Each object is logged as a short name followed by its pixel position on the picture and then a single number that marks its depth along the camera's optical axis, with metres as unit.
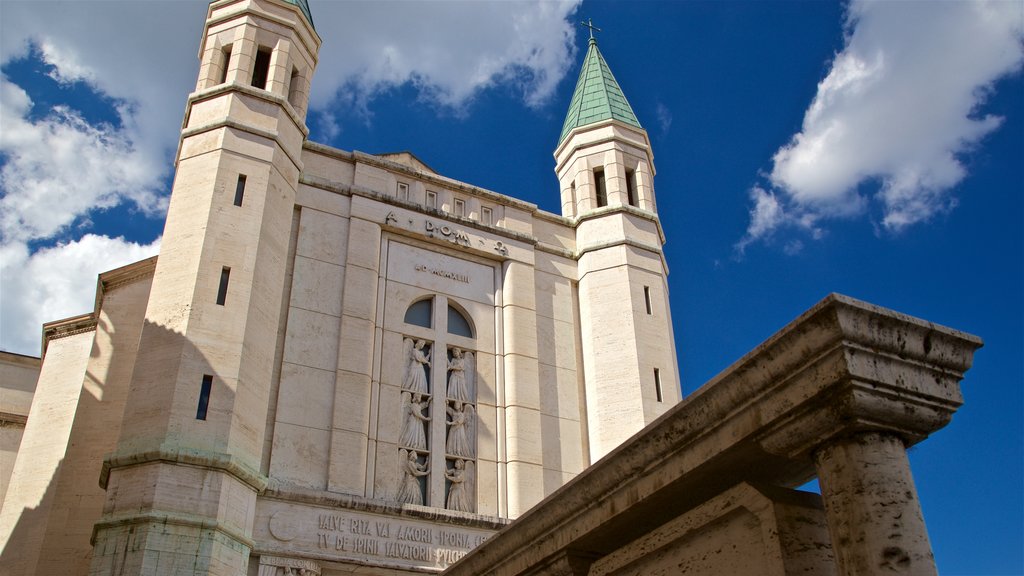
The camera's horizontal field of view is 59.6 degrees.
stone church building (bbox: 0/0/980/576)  15.42
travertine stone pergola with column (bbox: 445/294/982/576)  4.22
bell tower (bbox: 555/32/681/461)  20.62
